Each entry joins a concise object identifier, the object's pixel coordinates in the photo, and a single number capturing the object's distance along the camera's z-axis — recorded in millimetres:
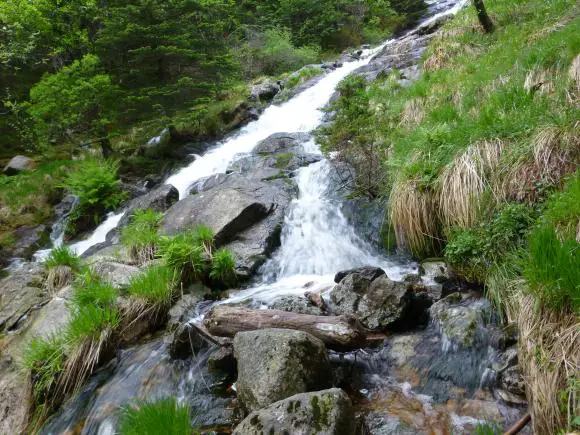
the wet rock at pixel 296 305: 4906
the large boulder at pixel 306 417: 2877
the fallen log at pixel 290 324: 4188
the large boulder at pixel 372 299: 4473
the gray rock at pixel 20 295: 6690
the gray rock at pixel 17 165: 14406
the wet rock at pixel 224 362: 4375
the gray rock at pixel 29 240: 10676
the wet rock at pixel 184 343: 4793
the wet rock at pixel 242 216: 7285
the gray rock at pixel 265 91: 17388
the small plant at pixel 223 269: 6598
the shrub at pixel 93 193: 11406
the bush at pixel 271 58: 22109
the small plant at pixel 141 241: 7504
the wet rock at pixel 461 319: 3789
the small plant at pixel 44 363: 4680
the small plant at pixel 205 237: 7156
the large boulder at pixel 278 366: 3465
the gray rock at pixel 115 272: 6346
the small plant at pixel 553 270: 2760
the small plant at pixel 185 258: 6508
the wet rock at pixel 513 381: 3127
